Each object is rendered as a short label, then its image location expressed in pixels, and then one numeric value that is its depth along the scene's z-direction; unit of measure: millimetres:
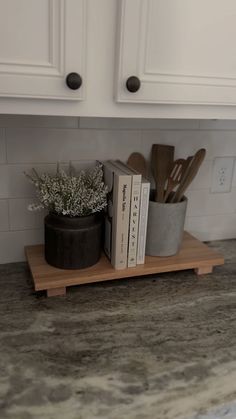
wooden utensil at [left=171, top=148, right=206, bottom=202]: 1020
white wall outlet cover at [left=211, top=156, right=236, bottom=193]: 1219
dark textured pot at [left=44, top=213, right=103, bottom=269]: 898
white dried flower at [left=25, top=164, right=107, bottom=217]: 894
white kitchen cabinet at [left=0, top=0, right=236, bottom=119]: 640
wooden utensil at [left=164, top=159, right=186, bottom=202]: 1039
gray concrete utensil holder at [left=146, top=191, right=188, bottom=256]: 989
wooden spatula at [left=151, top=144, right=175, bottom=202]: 1041
